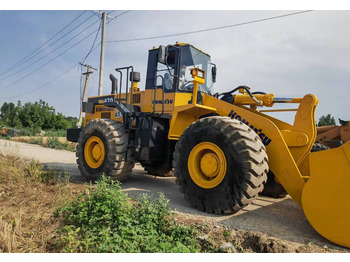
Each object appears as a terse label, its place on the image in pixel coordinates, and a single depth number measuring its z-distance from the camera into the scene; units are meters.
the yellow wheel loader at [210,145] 3.45
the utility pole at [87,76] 29.97
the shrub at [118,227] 2.96
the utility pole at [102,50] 17.94
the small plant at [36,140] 20.68
